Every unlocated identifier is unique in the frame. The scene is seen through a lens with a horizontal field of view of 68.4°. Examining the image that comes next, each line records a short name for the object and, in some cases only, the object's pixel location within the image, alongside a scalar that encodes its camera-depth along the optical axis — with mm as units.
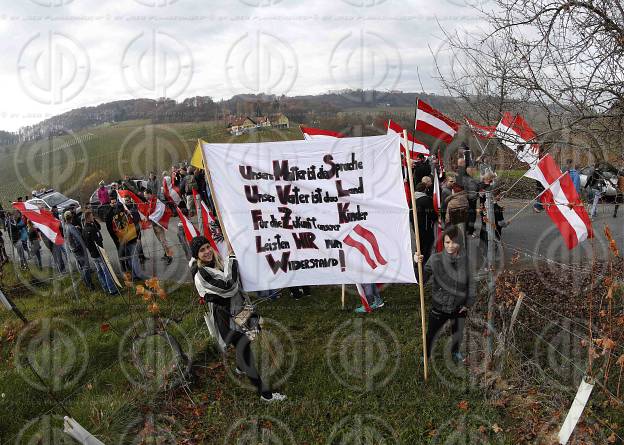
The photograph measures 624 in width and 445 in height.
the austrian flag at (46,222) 8688
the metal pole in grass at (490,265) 4992
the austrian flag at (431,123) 7625
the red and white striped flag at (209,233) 6562
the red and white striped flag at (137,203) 9906
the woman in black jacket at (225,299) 4816
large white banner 5180
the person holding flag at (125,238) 9664
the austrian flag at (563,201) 5117
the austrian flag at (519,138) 5617
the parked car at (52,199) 18797
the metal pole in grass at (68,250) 8589
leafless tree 5324
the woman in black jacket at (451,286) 5152
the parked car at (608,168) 5332
